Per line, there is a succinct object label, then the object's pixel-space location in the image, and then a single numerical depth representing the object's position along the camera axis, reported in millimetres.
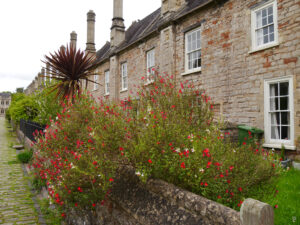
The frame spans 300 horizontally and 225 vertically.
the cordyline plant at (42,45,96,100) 9969
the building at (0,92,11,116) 111625
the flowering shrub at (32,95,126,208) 3082
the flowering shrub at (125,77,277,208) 2721
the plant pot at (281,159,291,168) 7059
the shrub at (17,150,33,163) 9672
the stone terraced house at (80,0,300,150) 7789
